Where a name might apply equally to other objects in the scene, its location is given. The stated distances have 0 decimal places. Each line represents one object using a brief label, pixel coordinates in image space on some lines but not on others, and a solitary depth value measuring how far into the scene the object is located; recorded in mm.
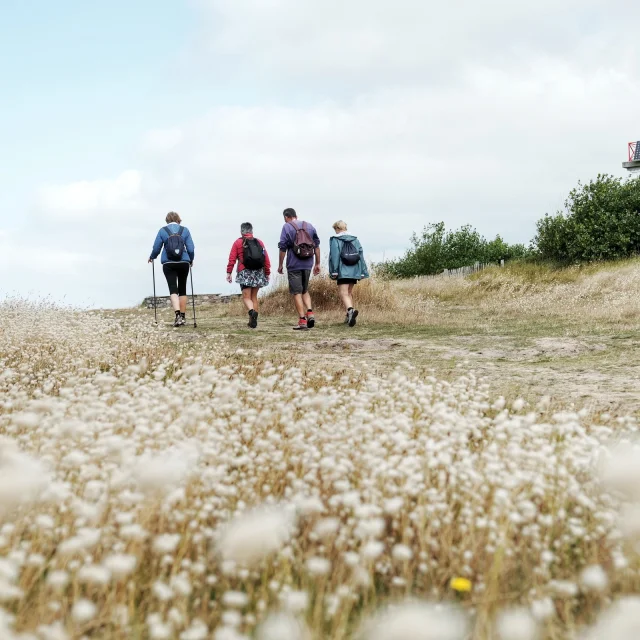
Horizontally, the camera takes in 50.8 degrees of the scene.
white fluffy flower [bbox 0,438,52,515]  2123
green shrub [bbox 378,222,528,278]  55406
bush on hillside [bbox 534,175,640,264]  30922
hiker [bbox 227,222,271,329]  13289
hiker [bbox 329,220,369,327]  13742
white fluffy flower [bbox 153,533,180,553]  2125
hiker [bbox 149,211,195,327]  13453
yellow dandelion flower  2330
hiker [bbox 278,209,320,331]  13141
